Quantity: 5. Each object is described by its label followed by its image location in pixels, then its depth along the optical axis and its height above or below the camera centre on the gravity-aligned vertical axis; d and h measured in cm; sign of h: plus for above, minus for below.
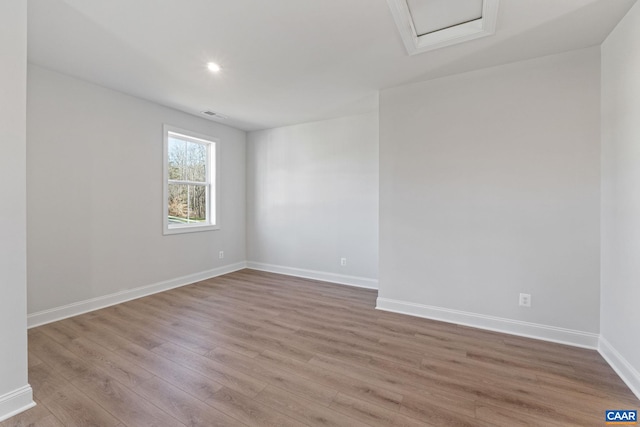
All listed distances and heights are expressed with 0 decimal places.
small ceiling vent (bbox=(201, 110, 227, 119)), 424 +151
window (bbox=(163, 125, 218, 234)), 415 +47
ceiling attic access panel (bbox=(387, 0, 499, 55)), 197 +147
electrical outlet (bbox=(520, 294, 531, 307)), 262 -84
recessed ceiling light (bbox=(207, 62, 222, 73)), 274 +145
